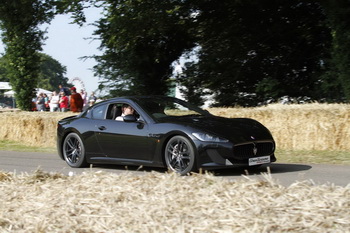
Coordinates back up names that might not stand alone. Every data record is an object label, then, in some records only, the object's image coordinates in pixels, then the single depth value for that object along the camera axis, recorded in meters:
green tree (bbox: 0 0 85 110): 22.92
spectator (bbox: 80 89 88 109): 29.01
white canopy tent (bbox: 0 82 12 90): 50.56
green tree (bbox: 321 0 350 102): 15.93
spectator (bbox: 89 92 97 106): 26.32
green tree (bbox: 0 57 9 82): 26.23
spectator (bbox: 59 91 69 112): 25.31
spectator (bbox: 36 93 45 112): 29.20
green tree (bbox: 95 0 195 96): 19.14
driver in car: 10.59
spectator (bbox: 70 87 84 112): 22.09
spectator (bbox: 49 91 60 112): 28.44
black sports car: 9.02
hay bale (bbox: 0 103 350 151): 13.09
